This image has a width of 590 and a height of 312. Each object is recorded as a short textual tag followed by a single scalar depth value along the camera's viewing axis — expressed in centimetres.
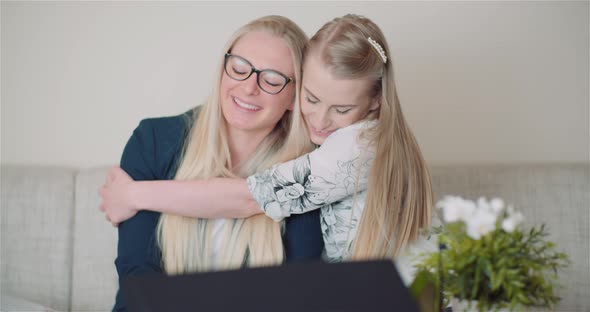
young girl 185
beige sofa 247
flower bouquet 124
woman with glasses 204
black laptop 104
